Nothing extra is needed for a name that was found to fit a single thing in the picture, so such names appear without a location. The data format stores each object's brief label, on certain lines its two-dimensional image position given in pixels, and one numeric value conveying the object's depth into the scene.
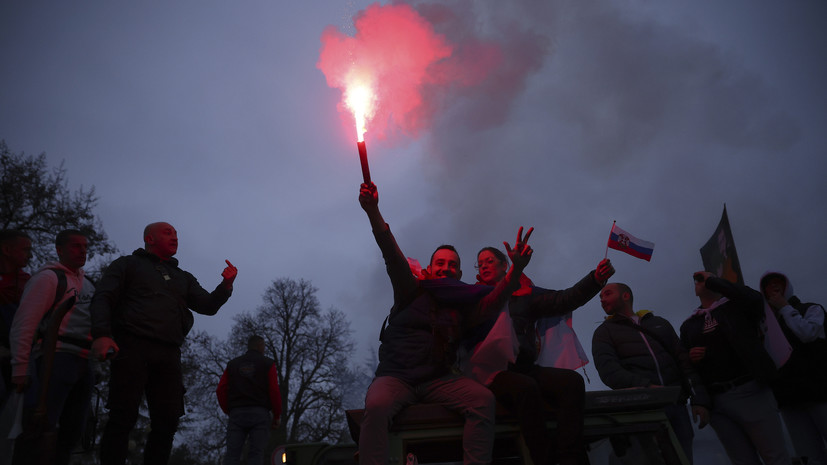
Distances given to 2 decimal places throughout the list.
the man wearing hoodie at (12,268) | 4.38
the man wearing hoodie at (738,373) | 4.54
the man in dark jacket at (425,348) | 3.44
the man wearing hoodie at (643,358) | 4.90
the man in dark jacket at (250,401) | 7.22
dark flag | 6.41
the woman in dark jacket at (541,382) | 3.48
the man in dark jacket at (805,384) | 4.60
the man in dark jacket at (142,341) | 3.79
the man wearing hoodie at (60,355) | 3.82
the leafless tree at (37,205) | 17.44
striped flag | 5.71
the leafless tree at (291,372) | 25.00
